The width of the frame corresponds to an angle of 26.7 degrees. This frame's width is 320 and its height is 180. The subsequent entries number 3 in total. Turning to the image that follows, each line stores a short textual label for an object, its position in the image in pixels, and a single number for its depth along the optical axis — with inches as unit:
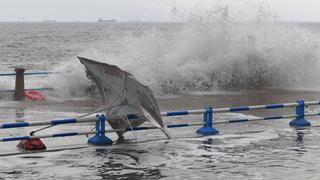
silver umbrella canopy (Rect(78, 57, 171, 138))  510.9
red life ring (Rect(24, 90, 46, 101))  947.3
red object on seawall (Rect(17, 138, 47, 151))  506.3
